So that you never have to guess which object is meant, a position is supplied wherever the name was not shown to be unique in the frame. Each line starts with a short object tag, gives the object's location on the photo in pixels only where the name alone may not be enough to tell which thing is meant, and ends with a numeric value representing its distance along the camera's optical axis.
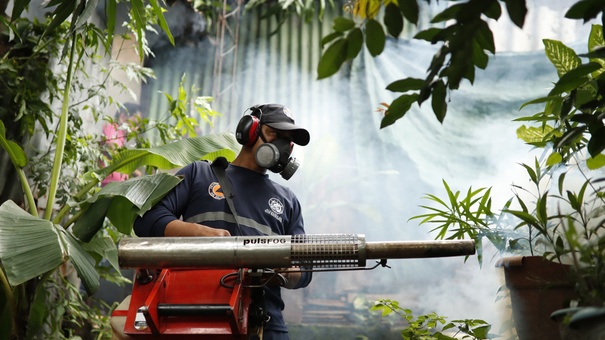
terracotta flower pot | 1.70
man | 2.04
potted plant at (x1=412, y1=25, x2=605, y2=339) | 0.88
